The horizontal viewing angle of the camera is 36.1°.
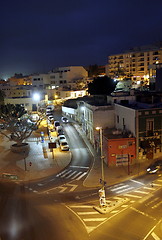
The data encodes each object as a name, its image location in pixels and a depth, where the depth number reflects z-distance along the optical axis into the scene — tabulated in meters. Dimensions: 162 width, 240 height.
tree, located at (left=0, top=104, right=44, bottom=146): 43.47
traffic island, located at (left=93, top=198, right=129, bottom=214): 21.98
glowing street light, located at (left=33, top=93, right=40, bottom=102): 75.62
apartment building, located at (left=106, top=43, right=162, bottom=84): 107.94
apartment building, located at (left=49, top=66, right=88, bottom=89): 106.81
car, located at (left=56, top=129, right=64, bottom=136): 51.29
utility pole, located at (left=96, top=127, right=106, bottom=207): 22.61
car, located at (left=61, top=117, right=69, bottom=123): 64.38
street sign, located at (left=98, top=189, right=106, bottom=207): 22.61
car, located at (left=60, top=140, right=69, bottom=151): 42.06
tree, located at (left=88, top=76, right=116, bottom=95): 72.78
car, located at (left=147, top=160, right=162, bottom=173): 30.94
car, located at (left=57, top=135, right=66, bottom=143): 45.77
